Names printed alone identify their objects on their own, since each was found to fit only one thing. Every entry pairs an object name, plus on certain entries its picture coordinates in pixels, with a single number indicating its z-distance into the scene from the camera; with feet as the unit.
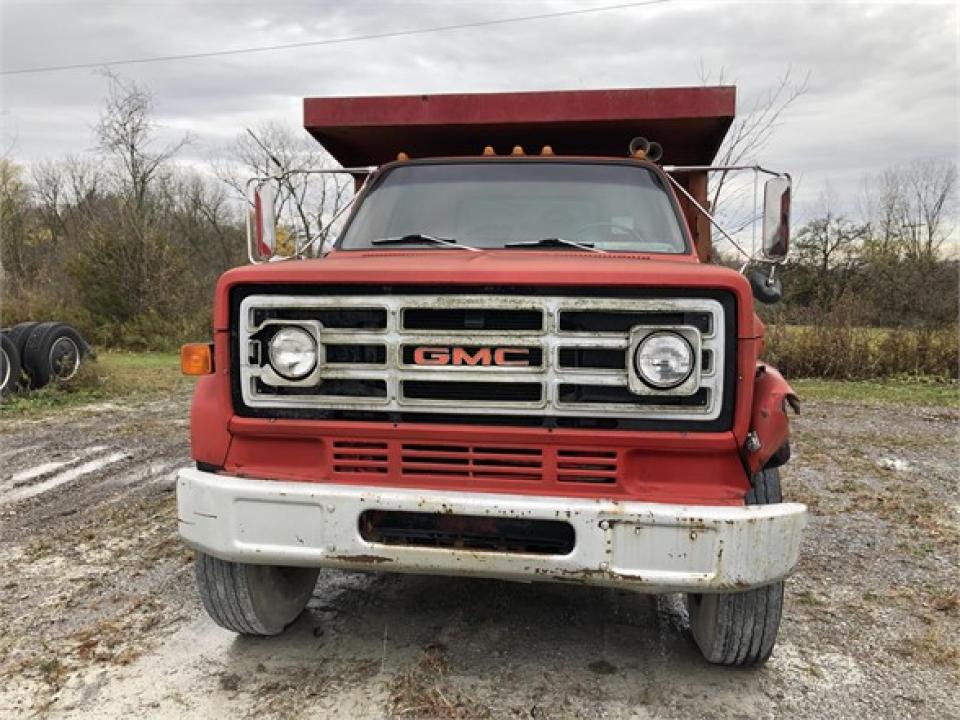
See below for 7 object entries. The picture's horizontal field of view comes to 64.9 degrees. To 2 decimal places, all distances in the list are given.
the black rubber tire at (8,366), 31.14
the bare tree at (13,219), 81.76
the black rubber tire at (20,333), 33.32
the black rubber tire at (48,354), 32.94
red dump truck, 8.27
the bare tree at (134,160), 76.21
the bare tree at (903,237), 69.73
